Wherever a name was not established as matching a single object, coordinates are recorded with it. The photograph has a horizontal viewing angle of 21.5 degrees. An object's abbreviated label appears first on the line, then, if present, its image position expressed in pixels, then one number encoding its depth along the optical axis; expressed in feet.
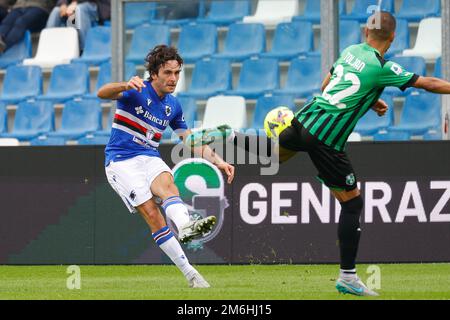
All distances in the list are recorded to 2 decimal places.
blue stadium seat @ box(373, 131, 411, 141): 49.64
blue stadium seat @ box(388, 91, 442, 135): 48.34
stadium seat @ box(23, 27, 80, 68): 61.62
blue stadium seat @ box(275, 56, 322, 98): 50.37
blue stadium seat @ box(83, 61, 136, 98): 58.29
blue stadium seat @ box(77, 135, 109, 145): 55.06
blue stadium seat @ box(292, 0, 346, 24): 49.90
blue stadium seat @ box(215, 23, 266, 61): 53.67
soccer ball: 34.63
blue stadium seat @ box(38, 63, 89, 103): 59.62
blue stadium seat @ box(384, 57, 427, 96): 49.01
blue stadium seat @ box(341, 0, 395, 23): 48.93
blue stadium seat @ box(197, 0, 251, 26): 53.42
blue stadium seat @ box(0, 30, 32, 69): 62.39
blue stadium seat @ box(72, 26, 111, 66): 59.47
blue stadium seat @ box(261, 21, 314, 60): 51.01
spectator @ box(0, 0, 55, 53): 62.23
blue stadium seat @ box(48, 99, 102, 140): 57.21
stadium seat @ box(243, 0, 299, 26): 52.08
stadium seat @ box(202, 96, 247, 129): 51.72
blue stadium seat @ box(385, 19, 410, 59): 50.16
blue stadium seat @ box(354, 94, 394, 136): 49.85
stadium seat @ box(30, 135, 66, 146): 57.82
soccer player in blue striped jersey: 34.63
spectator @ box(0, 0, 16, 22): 64.19
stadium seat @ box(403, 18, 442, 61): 48.60
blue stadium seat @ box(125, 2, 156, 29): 51.13
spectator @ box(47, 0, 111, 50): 60.39
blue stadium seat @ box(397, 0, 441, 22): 48.47
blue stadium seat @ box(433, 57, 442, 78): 48.23
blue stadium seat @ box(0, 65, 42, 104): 60.70
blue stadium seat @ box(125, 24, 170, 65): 51.44
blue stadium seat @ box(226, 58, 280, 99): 52.75
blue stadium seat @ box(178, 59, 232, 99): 52.47
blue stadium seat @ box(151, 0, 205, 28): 51.44
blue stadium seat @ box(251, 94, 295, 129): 51.26
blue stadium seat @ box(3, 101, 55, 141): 58.95
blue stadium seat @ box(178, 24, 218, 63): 53.36
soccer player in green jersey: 31.24
